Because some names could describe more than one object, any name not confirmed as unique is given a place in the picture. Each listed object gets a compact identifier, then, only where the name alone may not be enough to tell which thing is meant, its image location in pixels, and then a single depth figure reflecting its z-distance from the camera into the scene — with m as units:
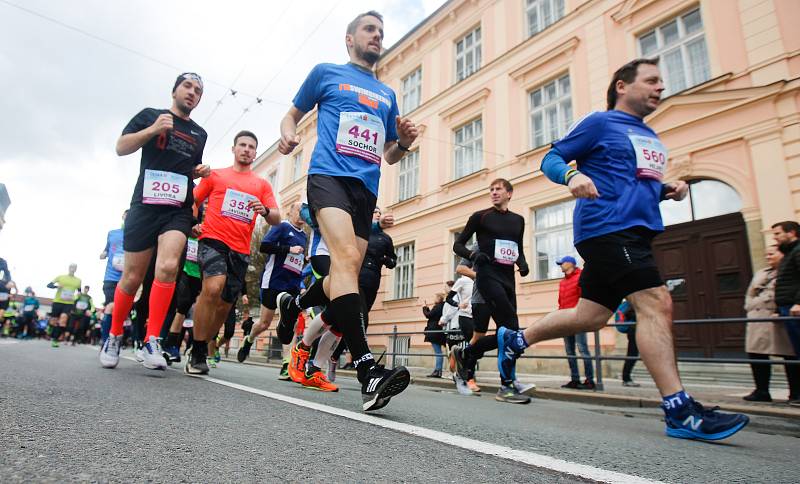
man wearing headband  3.80
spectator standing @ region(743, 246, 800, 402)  4.68
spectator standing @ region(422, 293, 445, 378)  8.62
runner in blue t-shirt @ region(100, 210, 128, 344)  6.82
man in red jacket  7.00
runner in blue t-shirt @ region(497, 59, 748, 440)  2.49
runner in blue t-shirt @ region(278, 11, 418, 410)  2.29
